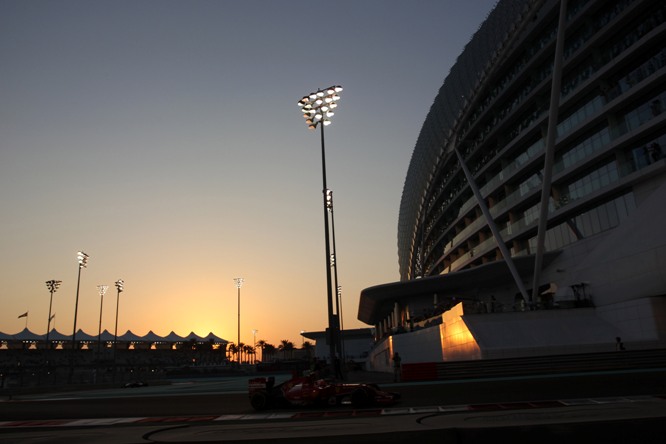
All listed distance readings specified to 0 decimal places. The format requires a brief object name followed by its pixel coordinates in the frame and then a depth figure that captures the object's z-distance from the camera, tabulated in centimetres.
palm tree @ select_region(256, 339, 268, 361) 19874
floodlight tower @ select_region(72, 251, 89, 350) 6526
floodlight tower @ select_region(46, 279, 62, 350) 7562
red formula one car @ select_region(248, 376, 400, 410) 1371
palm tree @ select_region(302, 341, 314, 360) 17625
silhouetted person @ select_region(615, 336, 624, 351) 2723
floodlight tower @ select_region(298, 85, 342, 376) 2790
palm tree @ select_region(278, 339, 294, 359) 18538
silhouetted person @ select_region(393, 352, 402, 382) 2552
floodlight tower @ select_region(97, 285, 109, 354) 8544
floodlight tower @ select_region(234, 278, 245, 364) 9038
